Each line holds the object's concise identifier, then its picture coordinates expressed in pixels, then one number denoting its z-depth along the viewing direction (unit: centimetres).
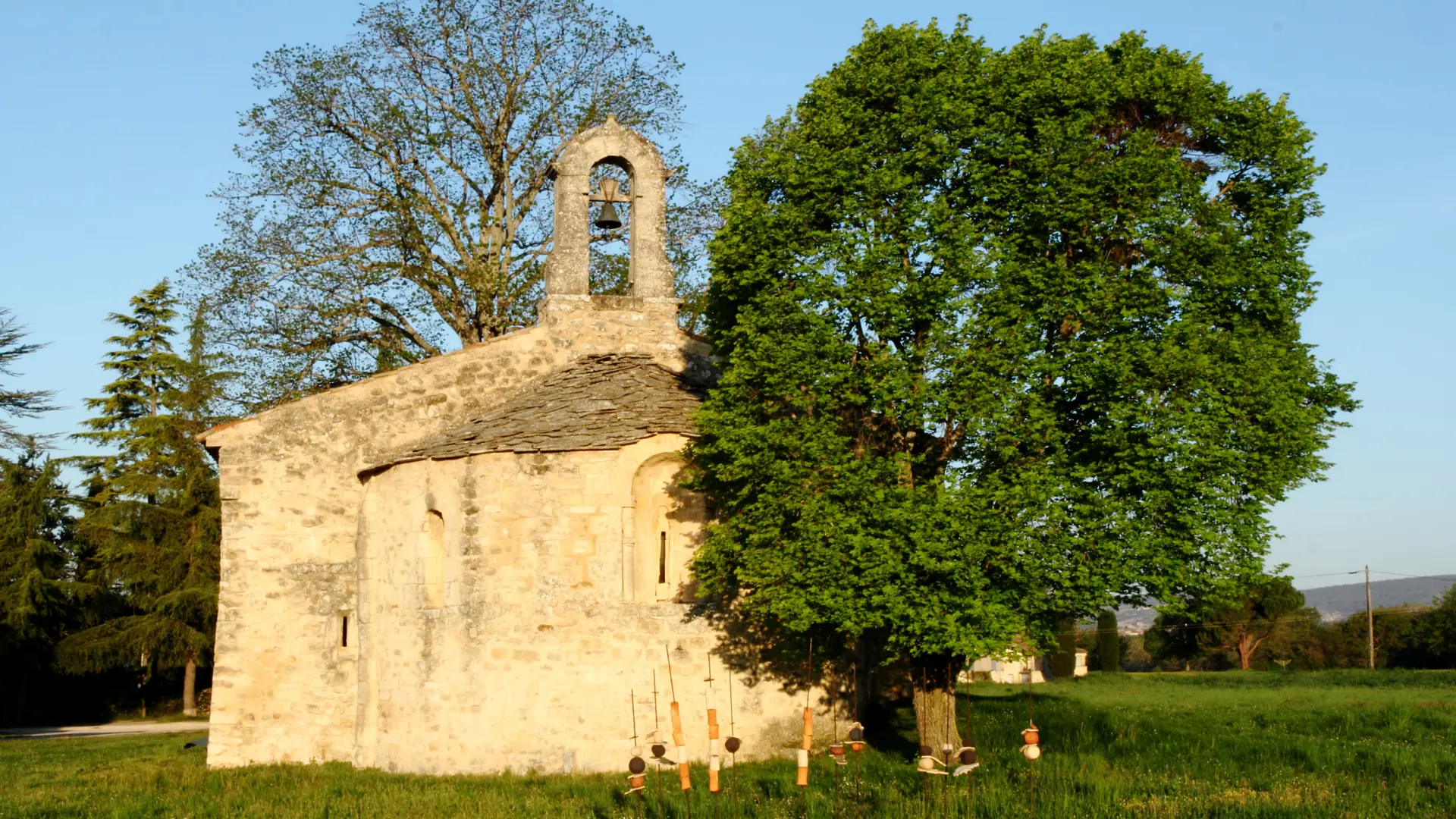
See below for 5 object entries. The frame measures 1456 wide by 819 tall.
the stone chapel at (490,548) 1563
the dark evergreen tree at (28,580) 3194
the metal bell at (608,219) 1834
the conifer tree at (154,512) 3281
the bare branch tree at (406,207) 2488
